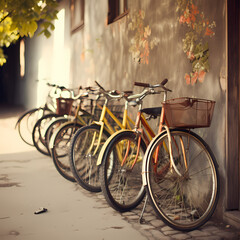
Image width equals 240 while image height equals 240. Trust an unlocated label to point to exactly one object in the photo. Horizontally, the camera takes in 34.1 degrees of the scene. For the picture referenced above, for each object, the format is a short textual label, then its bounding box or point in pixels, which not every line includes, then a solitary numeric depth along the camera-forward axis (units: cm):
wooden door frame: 380
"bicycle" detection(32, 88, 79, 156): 589
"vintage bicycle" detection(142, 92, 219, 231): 364
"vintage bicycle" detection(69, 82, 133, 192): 482
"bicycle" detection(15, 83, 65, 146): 763
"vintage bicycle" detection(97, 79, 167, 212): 410
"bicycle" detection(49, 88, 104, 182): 541
